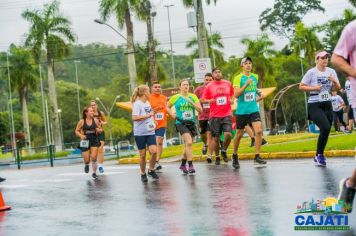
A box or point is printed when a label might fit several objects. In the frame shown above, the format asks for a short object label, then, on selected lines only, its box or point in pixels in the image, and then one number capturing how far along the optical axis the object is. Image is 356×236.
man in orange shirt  14.56
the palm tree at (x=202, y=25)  33.12
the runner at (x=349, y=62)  5.68
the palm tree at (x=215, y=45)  72.19
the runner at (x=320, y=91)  11.27
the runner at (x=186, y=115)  12.80
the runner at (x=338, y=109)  21.97
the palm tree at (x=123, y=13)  42.41
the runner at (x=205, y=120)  15.55
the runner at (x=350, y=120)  21.11
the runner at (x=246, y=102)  12.66
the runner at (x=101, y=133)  16.02
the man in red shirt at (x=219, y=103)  13.45
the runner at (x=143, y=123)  12.12
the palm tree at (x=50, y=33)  55.12
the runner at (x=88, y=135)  15.42
